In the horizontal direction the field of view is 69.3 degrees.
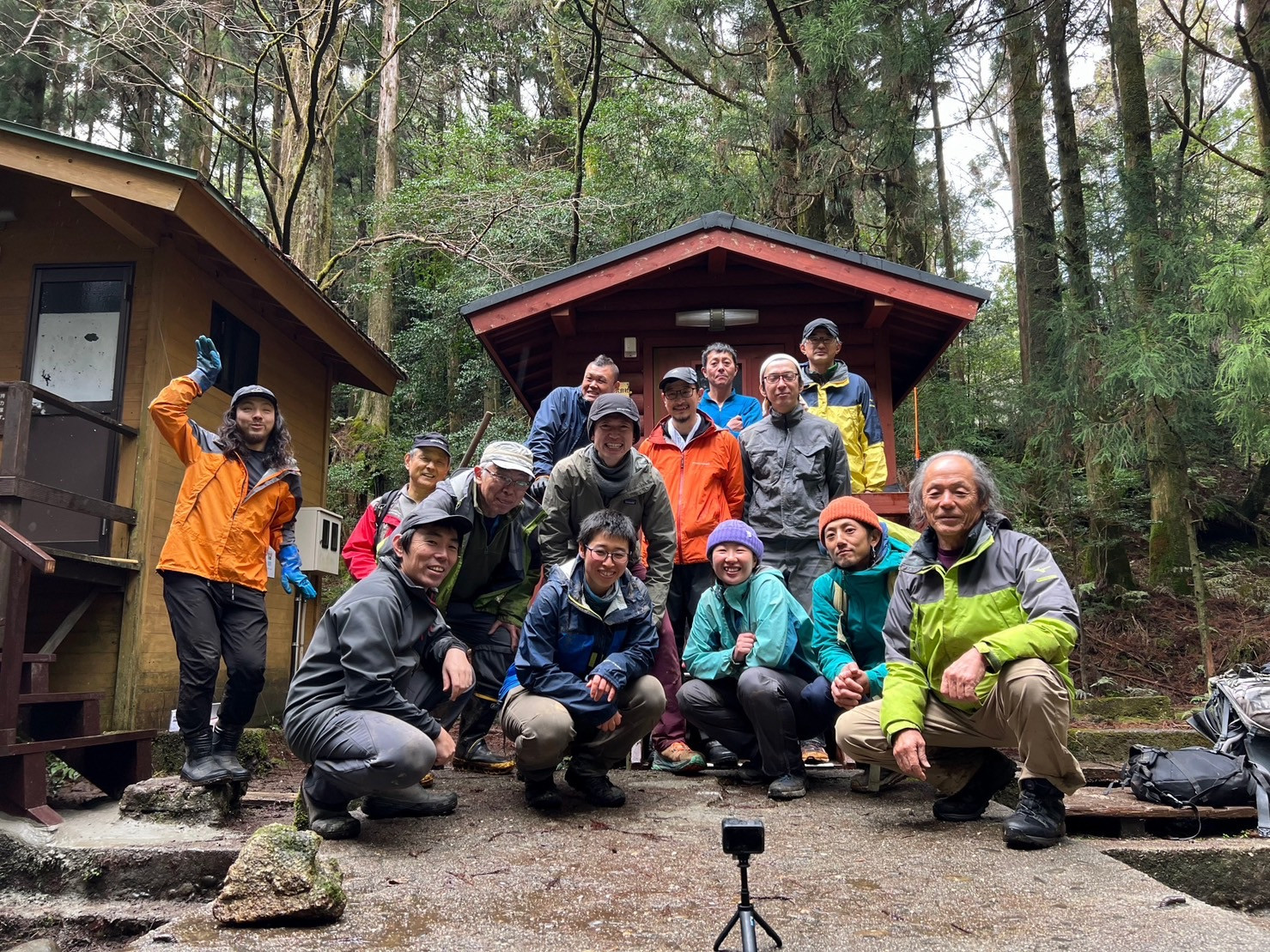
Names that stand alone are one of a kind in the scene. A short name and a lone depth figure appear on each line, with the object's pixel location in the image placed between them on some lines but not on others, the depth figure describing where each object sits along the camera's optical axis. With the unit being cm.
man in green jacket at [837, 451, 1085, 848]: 325
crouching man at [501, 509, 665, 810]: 375
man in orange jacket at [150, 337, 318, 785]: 457
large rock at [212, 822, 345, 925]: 255
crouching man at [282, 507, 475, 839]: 327
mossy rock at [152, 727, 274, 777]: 625
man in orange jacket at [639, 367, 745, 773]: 525
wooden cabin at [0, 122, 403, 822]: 661
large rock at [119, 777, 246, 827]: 440
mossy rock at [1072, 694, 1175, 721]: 710
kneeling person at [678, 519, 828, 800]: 422
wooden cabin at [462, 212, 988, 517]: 745
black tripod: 216
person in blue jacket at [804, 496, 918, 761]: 423
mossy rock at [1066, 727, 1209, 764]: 572
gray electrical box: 925
